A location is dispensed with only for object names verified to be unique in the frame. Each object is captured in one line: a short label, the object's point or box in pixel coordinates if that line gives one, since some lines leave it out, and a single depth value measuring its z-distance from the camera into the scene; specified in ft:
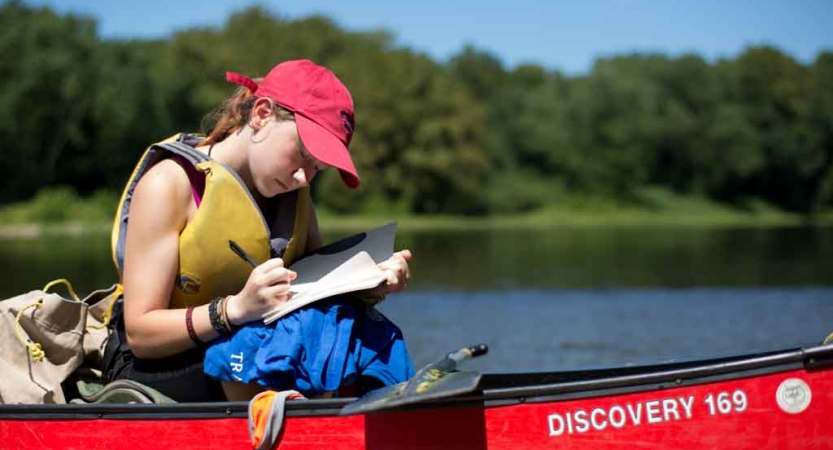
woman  11.30
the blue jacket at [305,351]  11.14
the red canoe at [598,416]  10.96
